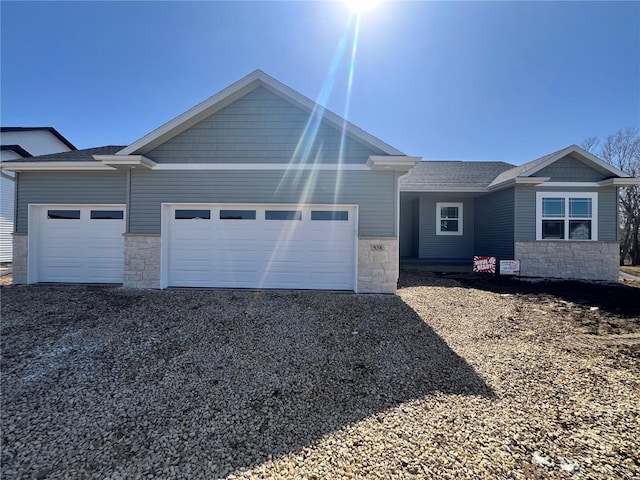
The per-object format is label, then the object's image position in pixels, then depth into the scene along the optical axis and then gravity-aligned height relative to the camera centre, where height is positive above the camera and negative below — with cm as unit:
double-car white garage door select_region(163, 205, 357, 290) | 793 -25
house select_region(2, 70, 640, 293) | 775 +87
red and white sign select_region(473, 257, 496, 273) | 1161 -98
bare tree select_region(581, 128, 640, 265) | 2145 +281
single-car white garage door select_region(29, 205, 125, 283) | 856 -27
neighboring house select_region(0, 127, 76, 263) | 1462 +527
